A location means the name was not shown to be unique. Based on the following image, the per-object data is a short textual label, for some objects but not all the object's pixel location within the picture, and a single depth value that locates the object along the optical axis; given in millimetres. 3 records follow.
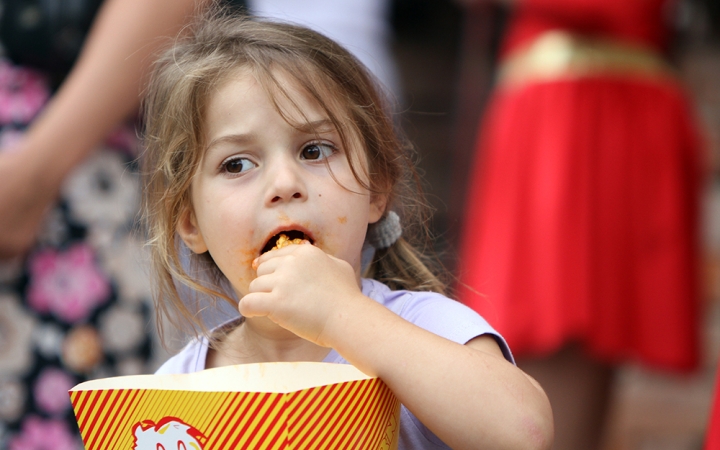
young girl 3913
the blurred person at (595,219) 5011
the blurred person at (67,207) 4218
